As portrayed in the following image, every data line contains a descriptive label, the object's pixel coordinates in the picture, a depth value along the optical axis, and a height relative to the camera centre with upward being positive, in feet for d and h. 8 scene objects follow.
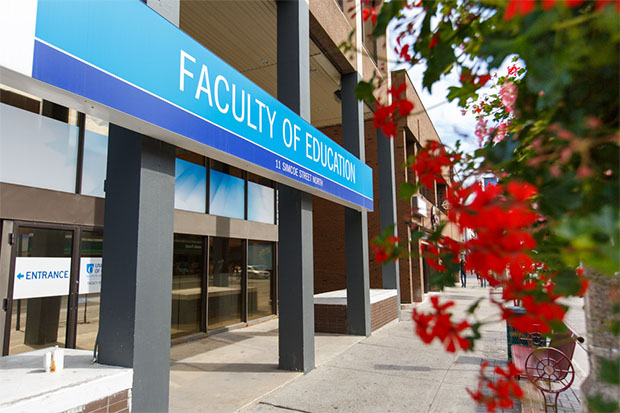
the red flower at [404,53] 5.16 +2.75
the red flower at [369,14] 5.42 +3.47
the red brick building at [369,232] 52.08 +3.78
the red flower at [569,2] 2.32 +1.53
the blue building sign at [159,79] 9.29 +5.57
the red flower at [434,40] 4.89 +2.75
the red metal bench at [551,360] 15.93 -4.40
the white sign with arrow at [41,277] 18.08 -0.68
